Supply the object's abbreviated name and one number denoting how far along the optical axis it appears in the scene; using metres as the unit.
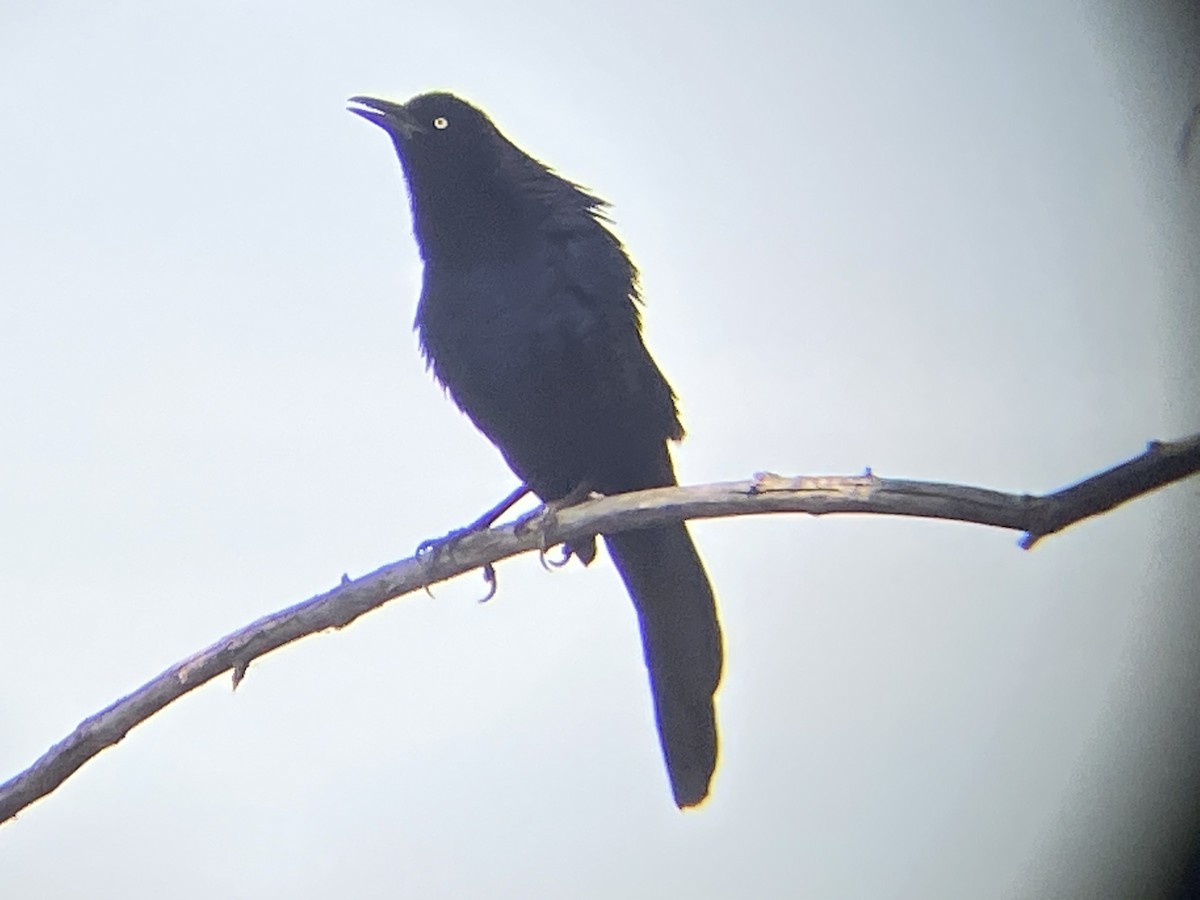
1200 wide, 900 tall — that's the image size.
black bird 10.07
